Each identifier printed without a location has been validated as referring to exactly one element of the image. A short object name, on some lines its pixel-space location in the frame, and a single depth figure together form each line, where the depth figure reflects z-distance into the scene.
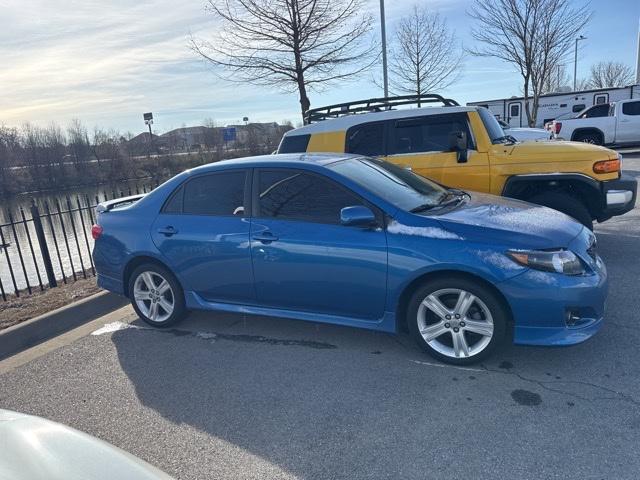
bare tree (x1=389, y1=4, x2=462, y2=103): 18.08
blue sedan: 3.20
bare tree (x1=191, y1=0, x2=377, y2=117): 10.00
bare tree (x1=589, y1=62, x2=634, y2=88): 50.17
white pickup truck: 16.45
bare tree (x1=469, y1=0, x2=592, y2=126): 17.69
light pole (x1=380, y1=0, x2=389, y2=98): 12.81
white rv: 22.33
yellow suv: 5.59
